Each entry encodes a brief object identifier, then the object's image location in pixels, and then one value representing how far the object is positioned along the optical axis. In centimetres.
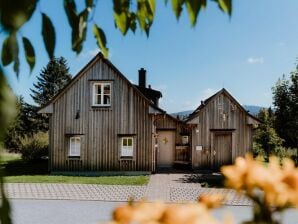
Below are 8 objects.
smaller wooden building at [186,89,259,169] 2666
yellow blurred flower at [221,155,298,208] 73
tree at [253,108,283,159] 3155
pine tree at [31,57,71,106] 6988
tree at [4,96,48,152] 5587
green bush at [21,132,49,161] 3281
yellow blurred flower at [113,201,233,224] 61
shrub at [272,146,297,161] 3112
